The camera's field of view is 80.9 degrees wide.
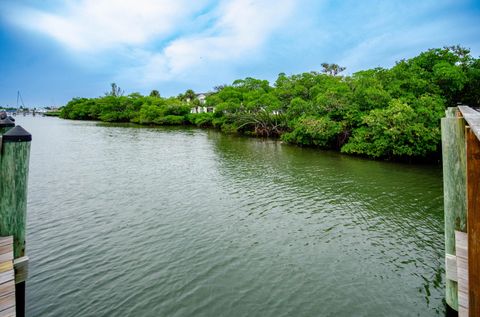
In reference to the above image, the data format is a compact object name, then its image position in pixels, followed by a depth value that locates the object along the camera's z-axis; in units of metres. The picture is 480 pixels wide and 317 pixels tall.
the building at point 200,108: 86.36
